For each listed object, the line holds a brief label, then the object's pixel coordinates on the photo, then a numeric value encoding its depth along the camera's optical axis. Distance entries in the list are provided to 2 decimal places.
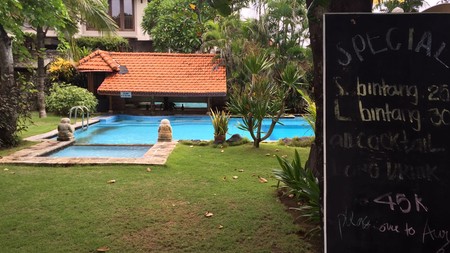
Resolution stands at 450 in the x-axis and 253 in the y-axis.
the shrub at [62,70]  17.38
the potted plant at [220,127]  8.43
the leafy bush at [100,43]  20.17
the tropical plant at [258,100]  7.13
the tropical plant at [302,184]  3.64
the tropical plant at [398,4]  6.80
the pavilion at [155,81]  16.02
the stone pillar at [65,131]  8.96
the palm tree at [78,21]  12.66
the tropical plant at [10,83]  6.75
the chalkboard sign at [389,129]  1.81
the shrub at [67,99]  14.73
